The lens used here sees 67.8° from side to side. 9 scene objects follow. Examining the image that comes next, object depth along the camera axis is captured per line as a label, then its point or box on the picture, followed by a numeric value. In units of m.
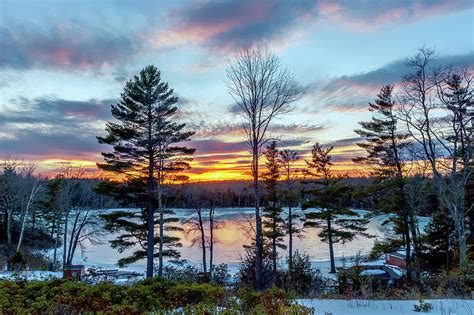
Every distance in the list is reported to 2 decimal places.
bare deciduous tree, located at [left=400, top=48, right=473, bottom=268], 18.17
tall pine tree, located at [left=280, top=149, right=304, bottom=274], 29.22
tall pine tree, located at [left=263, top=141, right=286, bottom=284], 28.08
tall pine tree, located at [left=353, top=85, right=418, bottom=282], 21.86
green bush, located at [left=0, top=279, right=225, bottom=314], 5.50
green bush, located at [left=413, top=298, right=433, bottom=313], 6.20
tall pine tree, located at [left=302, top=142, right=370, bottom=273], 27.62
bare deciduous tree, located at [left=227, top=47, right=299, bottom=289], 14.39
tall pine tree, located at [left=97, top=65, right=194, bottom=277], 22.25
